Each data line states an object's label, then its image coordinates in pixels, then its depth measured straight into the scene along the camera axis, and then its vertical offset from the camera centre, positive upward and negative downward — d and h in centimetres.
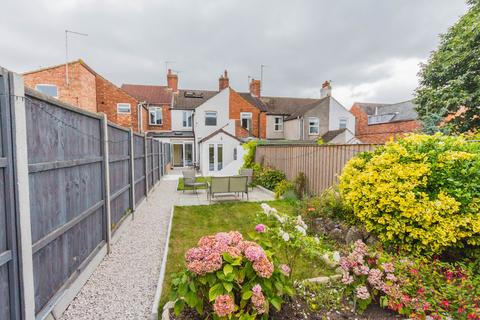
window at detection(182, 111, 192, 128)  2377 +310
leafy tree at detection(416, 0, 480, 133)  1039 +329
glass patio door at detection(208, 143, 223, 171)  1803 -51
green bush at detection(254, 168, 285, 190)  1129 -138
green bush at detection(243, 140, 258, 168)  1550 -36
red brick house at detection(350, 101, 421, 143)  2362 +336
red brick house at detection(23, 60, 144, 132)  1691 +468
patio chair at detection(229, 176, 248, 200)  895 -132
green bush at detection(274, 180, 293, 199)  951 -158
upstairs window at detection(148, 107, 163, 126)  2383 +353
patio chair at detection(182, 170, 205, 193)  1054 -127
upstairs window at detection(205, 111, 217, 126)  2238 +299
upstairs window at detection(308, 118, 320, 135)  2484 +240
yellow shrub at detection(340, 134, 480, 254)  344 -72
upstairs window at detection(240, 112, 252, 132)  2366 +295
